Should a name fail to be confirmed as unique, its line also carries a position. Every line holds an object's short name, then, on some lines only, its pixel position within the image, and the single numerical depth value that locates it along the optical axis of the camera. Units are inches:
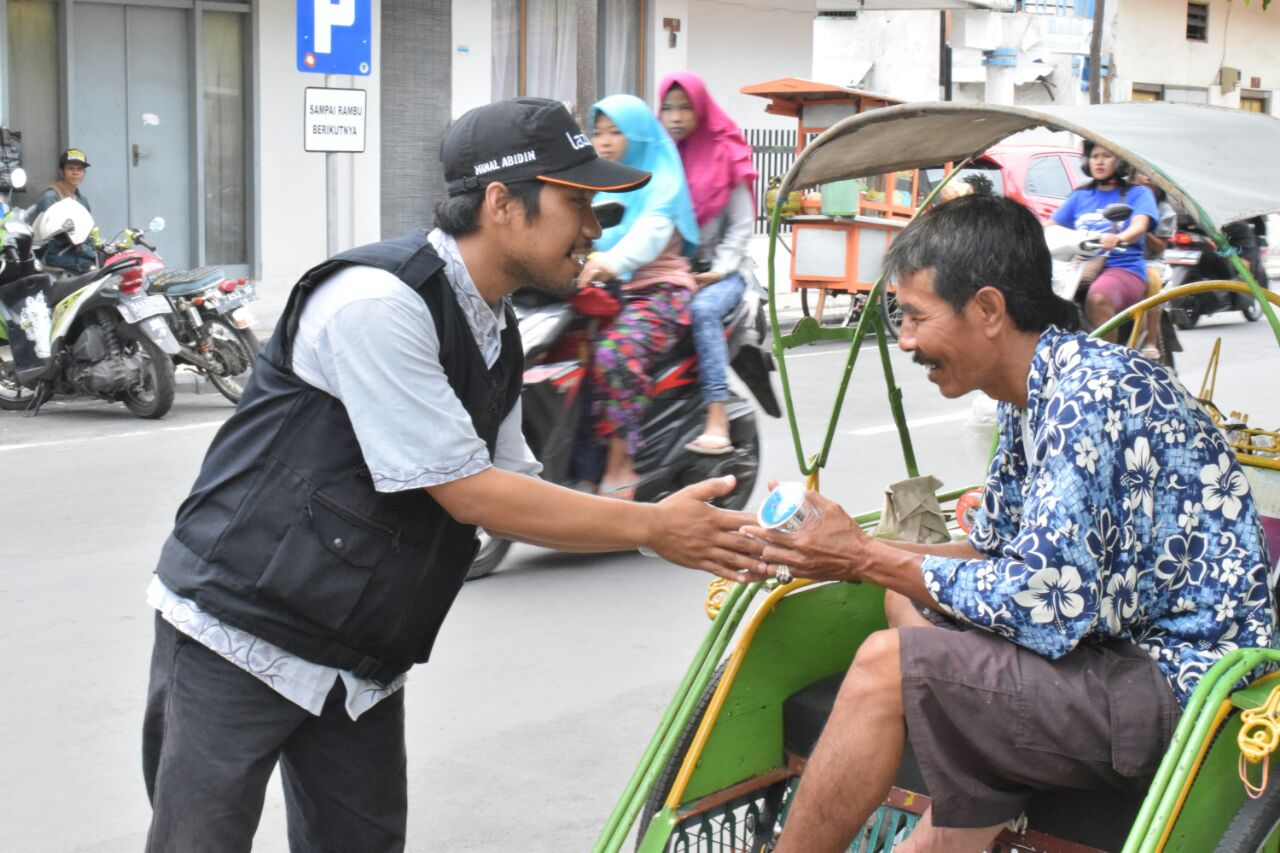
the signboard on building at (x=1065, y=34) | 1054.4
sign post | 397.7
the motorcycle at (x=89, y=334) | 350.6
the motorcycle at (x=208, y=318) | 365.1
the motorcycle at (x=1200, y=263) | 419.8
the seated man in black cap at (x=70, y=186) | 407.5
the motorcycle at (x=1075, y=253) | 295.9
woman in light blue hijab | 230.2
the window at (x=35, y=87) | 485.4
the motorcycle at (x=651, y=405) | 225.8
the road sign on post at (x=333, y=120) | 413.7
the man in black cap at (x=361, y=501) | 90.6
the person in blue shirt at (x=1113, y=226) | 294.0
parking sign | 396.8
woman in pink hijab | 246.5
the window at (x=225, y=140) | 534.0
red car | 530.9
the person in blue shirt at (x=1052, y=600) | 98.3
